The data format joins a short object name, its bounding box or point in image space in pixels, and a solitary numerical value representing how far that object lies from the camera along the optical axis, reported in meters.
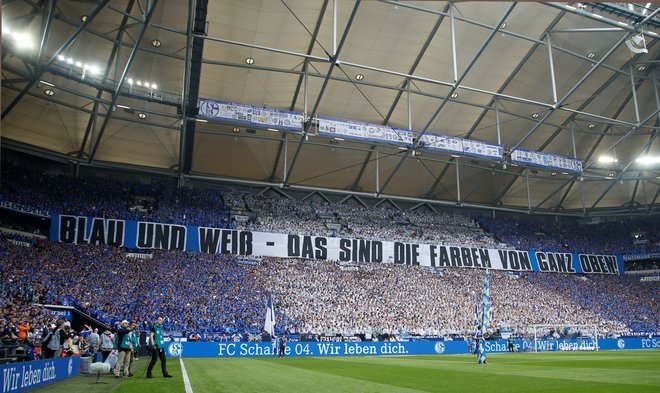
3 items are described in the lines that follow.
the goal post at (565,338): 33.06
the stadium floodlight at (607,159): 45.06
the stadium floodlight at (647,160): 43.78
